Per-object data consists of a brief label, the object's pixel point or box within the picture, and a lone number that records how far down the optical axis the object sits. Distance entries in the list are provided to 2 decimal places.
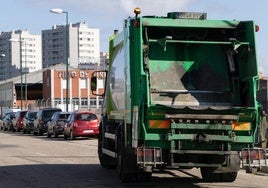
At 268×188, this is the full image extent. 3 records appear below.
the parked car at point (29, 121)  42.91
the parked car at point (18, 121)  47.03
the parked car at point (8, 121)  50.91
